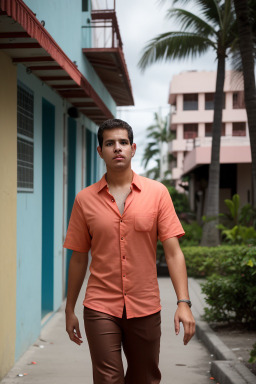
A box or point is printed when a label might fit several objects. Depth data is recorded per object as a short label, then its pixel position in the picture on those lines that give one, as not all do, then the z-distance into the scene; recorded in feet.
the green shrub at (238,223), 50.35
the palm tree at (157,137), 197.38
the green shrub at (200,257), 46.82
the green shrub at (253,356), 17.28
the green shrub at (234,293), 23.88
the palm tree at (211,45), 54.29
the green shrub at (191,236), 55.93
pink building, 167.63
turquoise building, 19.02
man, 11.47
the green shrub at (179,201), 75.63
